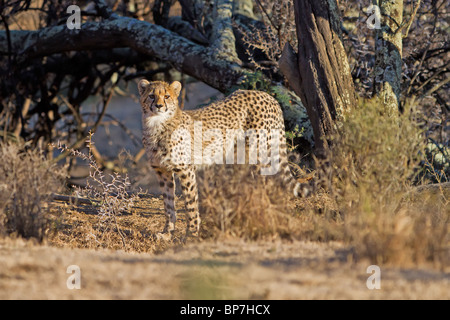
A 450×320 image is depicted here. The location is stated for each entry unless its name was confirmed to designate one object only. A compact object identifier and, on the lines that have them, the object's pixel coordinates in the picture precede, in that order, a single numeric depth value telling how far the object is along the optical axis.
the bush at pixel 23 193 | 9.41
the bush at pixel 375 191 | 7.52
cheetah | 10.99
